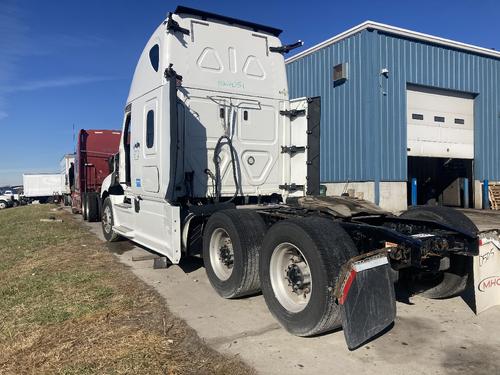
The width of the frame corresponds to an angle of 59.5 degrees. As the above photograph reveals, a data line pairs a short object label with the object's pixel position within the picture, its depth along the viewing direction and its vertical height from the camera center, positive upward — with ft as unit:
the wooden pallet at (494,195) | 63.41 -2.50
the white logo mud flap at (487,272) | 14.88 -3.22
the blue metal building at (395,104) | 53.78 +10.03
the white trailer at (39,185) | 153.69 -0.09
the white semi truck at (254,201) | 12.62 -0.94
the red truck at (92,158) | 51.75 +3.10
